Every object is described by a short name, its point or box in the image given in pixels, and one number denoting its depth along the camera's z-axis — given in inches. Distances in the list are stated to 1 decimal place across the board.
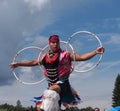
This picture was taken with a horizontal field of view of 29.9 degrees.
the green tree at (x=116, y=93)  2245.5
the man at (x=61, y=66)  206.7
